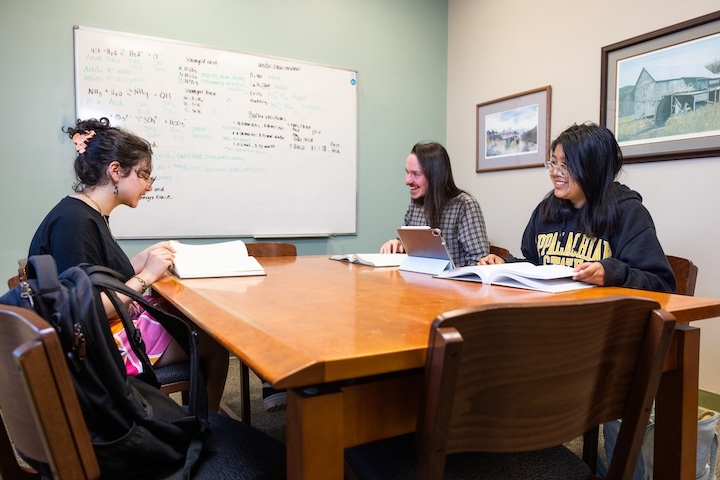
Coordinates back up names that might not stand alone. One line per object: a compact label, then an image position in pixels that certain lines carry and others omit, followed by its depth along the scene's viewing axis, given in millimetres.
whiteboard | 2537
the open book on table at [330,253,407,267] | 1803
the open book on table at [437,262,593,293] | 1168
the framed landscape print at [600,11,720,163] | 2090
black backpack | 659
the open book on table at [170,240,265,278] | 1508
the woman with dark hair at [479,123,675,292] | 1405
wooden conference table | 582
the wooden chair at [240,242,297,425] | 2365
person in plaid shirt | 2240
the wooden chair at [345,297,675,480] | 575
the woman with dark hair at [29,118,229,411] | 1326
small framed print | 2904
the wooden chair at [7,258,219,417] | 1321
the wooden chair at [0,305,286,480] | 554
